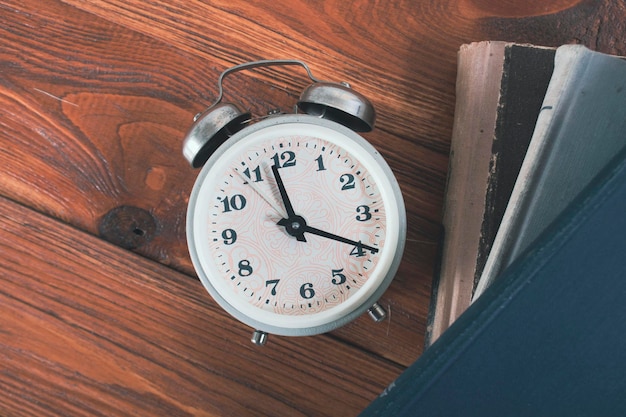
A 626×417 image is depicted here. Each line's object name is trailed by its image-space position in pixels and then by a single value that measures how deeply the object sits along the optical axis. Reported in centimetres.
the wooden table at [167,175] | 73
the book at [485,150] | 66
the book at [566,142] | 57
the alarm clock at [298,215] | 64
